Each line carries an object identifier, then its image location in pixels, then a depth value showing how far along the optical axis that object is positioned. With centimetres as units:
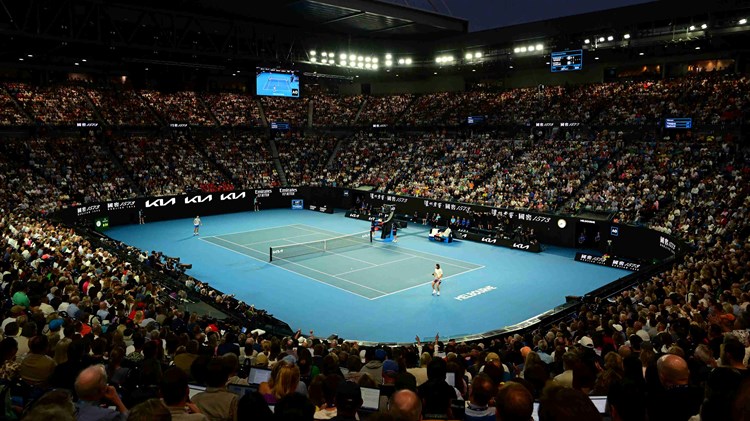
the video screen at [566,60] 3894
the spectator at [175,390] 464
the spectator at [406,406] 416
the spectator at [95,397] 450
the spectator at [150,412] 366
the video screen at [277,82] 4419
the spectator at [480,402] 530
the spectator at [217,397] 503
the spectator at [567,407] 324
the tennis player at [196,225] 3834
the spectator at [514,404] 366
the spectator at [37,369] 680
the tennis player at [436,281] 2475
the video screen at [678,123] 3675
